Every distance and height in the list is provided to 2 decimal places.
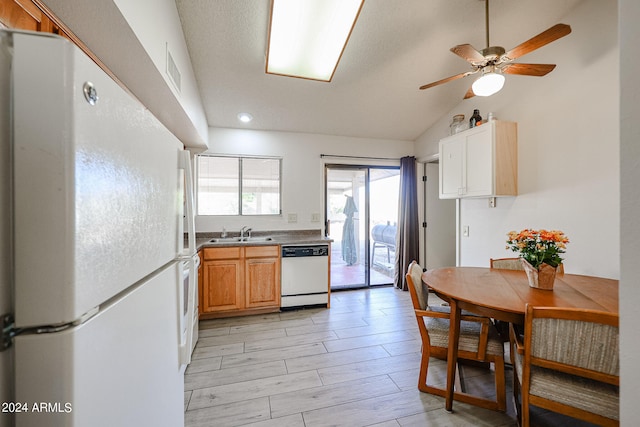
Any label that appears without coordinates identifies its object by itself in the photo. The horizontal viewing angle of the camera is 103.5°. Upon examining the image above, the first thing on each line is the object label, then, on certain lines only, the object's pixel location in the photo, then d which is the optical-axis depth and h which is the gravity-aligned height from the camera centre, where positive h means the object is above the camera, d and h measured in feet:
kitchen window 11.78 +1.35
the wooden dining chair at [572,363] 3.57 -2.27
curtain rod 12.94 +2.99
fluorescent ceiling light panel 6.52 +5.19
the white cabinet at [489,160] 8.61 +1.90
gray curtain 13.37 -0.31
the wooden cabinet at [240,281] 9.66 -2.69
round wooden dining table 4.56 -1.62
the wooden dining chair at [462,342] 5.24 -2.81
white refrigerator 1.40 -0.16
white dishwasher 10.53 -2.65
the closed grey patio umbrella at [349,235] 13.78 -1.19
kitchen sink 11.12 -1.18
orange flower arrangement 5.38 -0.75
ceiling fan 5.69 +3.74
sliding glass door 13.52 -0.10
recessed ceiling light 11.05 +4.26
